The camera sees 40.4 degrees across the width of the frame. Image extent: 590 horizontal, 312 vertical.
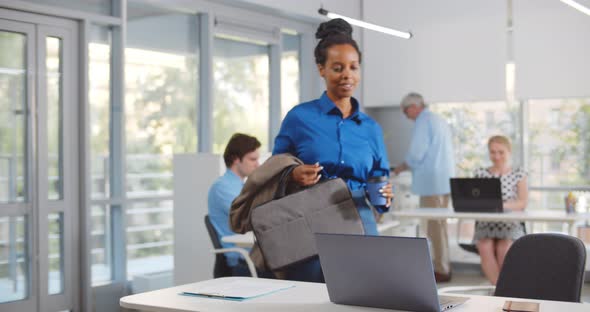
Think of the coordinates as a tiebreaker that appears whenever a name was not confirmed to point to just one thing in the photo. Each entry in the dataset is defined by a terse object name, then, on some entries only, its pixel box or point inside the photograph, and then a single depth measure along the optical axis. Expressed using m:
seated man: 5.02
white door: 5.48
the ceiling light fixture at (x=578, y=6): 6.61
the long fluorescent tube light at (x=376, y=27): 6.44
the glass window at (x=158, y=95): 6.64
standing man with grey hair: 7.75
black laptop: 5.99
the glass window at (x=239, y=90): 7.47
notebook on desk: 2.45
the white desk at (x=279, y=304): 2.22
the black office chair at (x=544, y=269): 2.80
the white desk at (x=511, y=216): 5.80
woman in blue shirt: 2.76
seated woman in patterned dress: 6.29
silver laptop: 2.05
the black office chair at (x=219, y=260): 4.89
